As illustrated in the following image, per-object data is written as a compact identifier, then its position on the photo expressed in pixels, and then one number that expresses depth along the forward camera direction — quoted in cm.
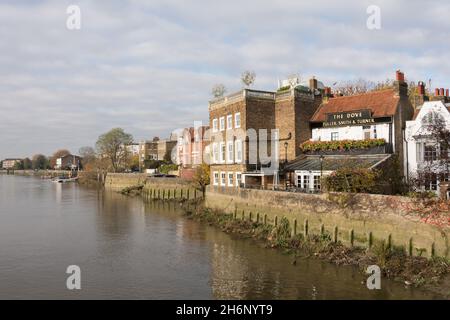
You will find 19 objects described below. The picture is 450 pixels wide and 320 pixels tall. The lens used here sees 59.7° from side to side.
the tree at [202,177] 4391
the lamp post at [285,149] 3201
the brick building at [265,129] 3253
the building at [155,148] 10125
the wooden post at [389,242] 1805
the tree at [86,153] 12678
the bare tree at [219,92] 4294
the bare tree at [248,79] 3747
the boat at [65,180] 10856
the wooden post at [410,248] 1719
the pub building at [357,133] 2739
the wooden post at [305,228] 2261
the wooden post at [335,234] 2076
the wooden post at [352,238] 1992
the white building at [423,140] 2500
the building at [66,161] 18848
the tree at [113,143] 8900
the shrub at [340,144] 2775
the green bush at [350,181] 2188
